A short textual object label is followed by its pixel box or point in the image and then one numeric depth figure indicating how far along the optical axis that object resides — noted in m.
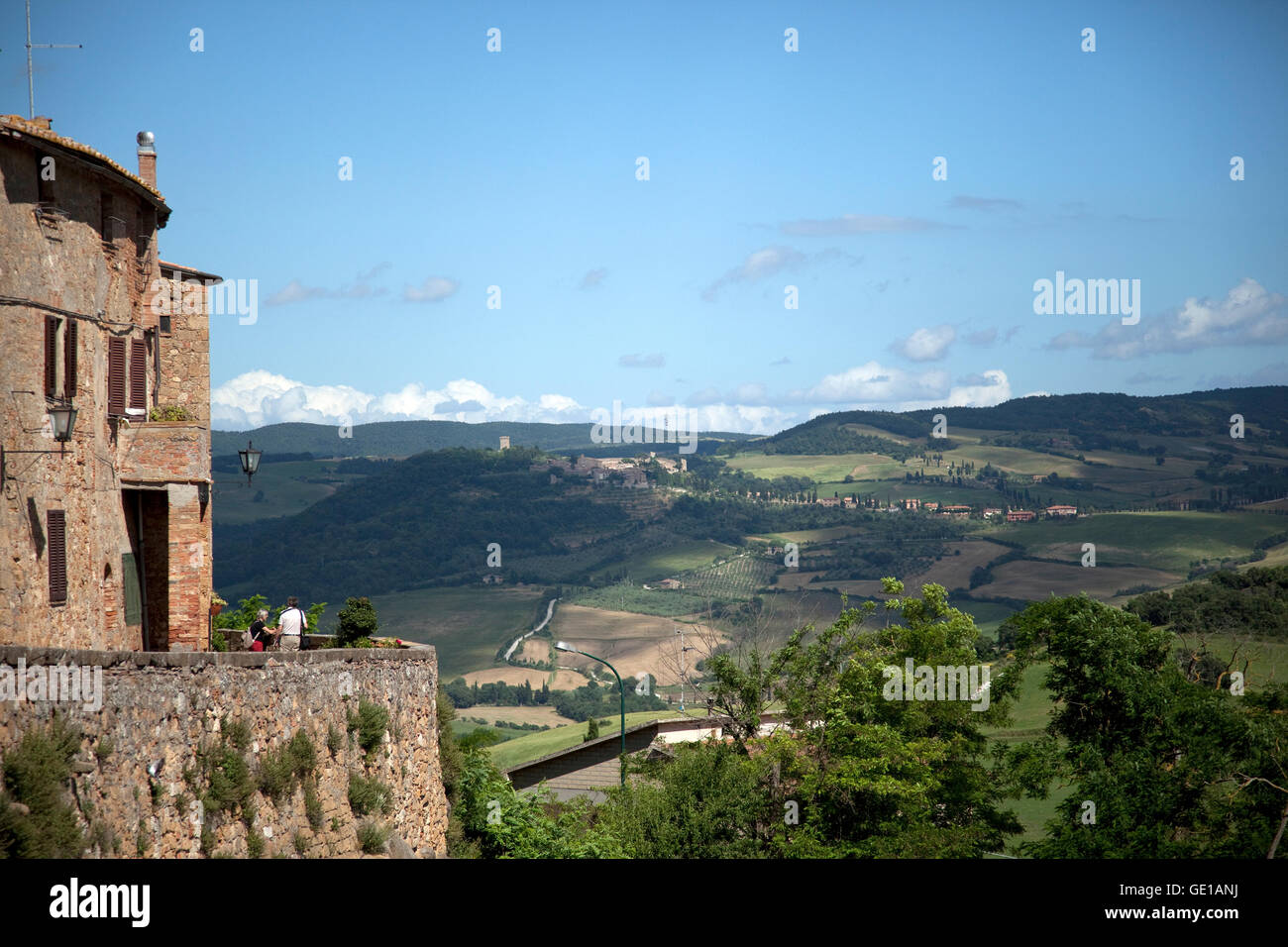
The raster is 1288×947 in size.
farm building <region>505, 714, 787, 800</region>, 56.03
